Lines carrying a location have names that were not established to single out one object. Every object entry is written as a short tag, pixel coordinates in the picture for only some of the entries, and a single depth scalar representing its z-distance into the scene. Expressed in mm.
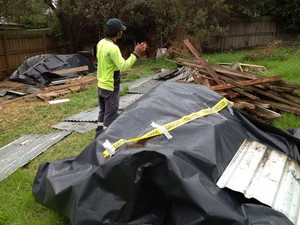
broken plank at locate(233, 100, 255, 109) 4879
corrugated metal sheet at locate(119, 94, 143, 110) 6909
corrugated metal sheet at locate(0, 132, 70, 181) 4301
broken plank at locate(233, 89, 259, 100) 5184
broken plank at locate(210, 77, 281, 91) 5242
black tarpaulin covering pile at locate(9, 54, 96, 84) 11992
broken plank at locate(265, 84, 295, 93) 5344
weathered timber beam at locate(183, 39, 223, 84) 5830
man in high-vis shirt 4309
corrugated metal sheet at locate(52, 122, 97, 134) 5676
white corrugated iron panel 2270
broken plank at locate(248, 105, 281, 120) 4758
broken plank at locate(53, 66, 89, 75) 12156
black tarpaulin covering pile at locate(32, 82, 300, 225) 2051
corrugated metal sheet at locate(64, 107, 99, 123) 6252
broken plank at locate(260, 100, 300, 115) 4949
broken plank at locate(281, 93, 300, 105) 5211
